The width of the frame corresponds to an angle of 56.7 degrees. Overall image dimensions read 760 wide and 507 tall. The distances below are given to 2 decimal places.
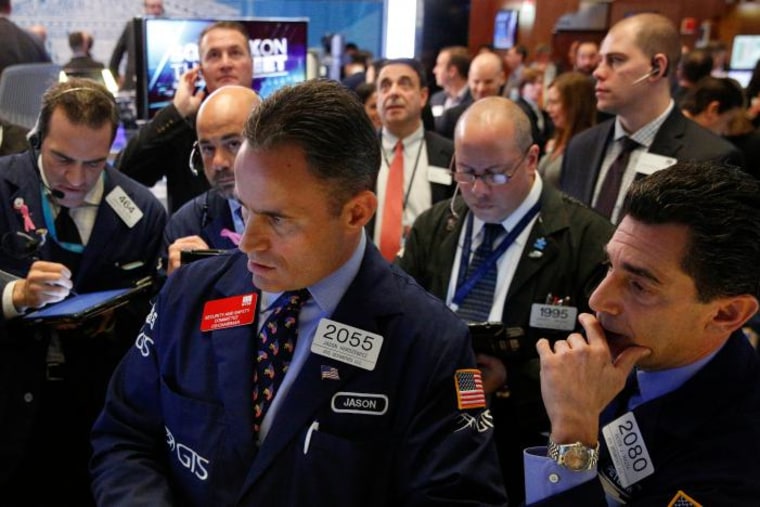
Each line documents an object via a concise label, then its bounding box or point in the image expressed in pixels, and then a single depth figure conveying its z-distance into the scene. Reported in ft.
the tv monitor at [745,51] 35.12
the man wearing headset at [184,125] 9.83
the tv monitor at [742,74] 33.50
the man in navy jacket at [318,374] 4.09
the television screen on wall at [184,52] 12.51
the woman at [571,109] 13.00
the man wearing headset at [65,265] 7.00
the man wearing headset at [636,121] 9.39
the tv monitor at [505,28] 36.01
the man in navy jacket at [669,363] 4.04
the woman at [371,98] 13.41
